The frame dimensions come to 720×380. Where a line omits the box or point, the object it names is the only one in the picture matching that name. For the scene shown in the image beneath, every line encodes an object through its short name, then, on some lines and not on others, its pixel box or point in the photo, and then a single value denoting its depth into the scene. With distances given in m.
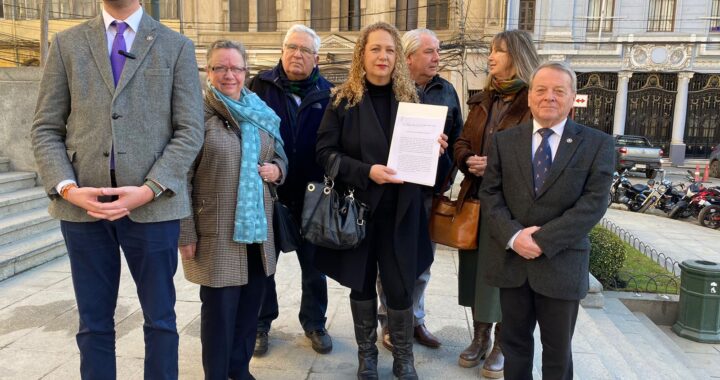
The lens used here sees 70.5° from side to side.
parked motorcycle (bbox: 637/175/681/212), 12.42
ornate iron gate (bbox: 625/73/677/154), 23.95
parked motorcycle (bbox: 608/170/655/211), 12.78
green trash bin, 5.35
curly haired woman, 2.83
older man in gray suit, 2.45
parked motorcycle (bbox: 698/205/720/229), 11.10
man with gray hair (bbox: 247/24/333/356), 3.29
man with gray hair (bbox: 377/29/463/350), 3.29
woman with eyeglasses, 2.64
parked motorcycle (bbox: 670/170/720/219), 11.50
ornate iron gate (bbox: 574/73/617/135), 24.09
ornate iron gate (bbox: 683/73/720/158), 23.88
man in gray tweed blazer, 2.16
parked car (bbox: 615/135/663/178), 18.50
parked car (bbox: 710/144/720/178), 19.14
